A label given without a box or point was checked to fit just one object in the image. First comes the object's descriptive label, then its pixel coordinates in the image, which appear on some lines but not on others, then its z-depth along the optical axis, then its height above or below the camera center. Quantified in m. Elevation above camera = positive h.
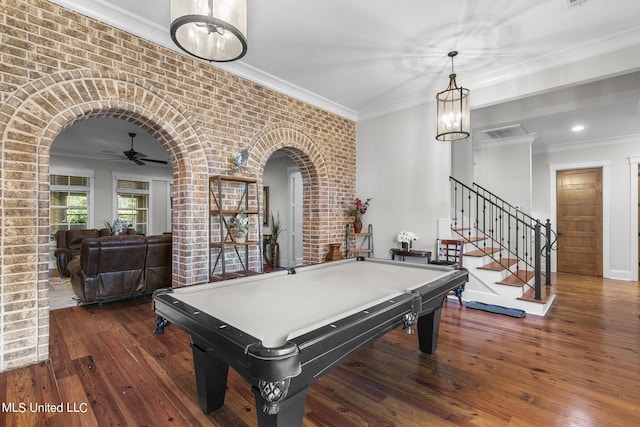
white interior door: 6.79 -0.09
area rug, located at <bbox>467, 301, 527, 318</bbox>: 3.45 -1.17
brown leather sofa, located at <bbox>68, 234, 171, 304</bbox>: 3.83 -0.74
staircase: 3.63 -0.74
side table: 4.36 -0.59
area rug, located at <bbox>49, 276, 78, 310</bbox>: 4.00 -1.23
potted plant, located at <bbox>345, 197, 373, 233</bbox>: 5.12 +0.08
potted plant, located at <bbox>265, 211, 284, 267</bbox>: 6.78 -0.78
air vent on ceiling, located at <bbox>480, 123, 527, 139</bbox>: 5.11 +1.52
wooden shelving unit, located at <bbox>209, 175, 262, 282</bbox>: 3.37 -0.11
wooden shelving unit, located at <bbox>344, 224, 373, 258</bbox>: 5.11 -0.50
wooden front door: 6.01 -0.14
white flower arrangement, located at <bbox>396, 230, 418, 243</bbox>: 4.46 -0.35
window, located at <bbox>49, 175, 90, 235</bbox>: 7.22 +0.31
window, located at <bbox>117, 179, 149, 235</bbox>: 8.23 +0.32
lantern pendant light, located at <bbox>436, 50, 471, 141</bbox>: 3.16 +1.10
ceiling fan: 5.46 +1.14
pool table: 1.04 -0.49
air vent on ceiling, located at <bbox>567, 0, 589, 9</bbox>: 2.48 +1.81
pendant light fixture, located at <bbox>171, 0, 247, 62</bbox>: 1.53 +1.09
